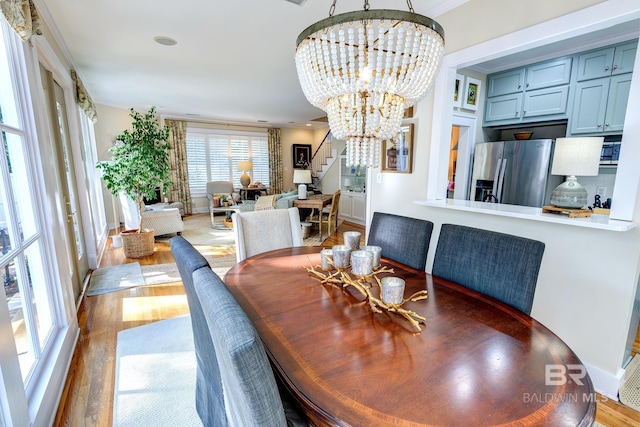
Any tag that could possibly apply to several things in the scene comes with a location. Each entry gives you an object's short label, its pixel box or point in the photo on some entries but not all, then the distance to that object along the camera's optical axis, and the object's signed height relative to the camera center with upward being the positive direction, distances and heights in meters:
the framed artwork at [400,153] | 2.79 +0.15
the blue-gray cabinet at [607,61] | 2.63 +1.00
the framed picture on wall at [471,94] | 3.37 +0.87
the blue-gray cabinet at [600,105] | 2.69 +0.60
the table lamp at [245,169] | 7.79 -0.07
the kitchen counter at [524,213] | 1.56 -0.30
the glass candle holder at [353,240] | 1.67 -0.42
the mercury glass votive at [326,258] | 1.64 -0.51
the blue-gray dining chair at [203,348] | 1.07 -0.72
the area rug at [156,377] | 1.57 -1.32
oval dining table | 0.72 -0.60
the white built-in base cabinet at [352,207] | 6.41 -0.89
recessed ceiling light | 2.84 +1.27
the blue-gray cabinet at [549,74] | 3.00 +1.01
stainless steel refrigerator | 3.07 -0.05
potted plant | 3.82 +0.00
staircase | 7.62 +0.27
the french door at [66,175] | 2.63 -0.06
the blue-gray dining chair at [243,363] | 0.62 -0.43
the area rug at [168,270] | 3.38 -1.27
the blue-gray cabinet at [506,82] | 3.32 +1.01
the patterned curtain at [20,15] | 1.33 +0.74
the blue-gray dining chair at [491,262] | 1.30 -0.47
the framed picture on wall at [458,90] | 3.13 +0.86
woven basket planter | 4.04 -1.05
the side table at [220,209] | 6.03 -0.98
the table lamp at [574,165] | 1.67 +0.01
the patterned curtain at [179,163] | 7.32 +0.14
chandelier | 1.15 +0.44
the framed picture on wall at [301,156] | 9.40 +0.41
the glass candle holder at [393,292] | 1.17 -0.50
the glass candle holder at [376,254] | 1.47 -0.44
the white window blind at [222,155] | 7.80 +0.38
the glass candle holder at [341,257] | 1.54 -0.47
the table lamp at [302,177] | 5.62 -0.17
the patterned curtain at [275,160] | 8.87 +0.26
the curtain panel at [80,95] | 3.42 +0.90
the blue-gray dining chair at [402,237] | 1.81 -0.47
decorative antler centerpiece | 1.18 -0.57
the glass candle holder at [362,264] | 1.36 -0.45
